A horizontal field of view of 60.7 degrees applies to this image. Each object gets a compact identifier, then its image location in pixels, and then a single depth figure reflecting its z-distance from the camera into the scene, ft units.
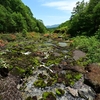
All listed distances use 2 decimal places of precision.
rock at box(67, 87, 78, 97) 17.18
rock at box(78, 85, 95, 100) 17.02
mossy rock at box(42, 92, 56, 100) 16.22
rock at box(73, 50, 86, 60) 29.20
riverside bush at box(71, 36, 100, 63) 27.01
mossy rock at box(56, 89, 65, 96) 17.07
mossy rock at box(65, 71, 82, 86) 19.25
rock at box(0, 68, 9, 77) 18.62
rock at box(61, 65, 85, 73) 22.17
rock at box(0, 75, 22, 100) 15.42
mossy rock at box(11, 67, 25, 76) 19.86
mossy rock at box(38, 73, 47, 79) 20.15
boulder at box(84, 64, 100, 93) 18.18
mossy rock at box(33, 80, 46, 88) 18.31
